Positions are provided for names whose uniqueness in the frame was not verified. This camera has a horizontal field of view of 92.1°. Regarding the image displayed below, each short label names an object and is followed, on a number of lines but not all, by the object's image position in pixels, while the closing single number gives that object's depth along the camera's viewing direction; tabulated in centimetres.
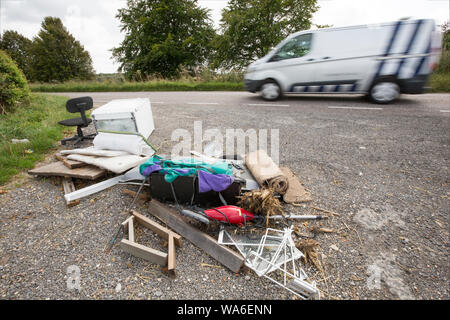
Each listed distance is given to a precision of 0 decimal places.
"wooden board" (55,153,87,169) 347
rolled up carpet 285
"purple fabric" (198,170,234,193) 260
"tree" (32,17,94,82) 3559
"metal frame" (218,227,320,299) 189
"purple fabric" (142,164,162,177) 282
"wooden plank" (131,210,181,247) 235
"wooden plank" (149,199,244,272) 210
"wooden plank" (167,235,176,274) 201
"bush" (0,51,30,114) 634
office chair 456
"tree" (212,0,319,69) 1631
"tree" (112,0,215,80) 2162
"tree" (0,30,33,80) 3888
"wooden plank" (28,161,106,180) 326
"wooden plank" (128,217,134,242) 235
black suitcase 268
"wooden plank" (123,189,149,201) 306
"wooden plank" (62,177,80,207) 299
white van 562
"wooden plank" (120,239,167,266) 211
